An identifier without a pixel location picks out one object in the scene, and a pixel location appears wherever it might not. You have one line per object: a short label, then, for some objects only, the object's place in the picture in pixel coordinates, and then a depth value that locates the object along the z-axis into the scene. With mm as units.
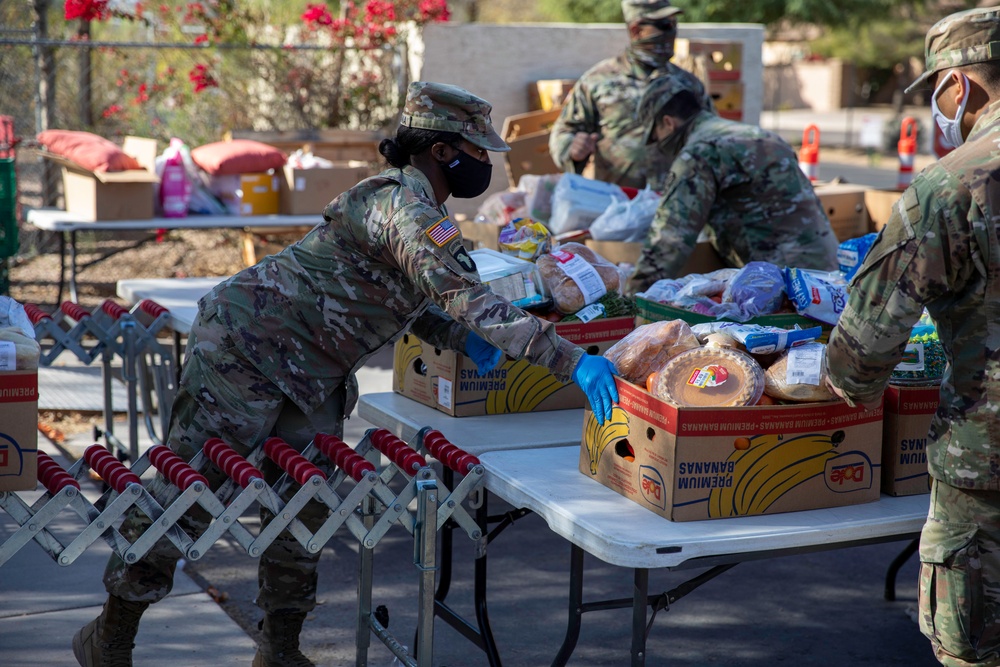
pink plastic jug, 6914
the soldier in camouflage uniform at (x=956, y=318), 2076
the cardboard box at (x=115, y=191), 6656
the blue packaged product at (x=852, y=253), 3537
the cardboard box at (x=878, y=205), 5801
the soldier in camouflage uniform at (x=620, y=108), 5797
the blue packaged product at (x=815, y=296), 3098
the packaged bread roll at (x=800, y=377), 2400
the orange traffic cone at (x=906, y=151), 6363
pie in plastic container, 2412
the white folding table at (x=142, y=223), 6621
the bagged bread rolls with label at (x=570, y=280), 3162
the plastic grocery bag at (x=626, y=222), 4590
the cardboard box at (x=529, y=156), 6719
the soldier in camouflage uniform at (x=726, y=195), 4039
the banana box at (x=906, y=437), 2584
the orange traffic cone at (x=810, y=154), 6172
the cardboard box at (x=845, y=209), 5766
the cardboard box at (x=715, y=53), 7617
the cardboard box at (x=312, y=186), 7184
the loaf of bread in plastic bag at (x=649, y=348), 2600
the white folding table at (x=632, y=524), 2236
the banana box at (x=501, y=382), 3119
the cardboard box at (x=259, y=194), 7160
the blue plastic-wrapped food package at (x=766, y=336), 2561
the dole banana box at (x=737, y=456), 2326
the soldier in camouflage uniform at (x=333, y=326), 2545
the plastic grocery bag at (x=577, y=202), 4750
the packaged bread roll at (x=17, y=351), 2291
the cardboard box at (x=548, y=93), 7997
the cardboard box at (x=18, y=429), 2303
